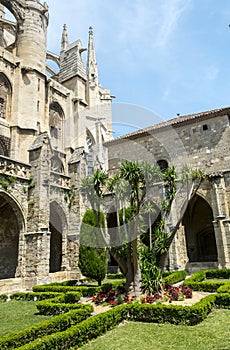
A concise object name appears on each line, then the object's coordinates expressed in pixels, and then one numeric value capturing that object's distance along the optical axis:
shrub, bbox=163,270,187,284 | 11.66
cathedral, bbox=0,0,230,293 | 12.84
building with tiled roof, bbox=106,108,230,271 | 15.80
